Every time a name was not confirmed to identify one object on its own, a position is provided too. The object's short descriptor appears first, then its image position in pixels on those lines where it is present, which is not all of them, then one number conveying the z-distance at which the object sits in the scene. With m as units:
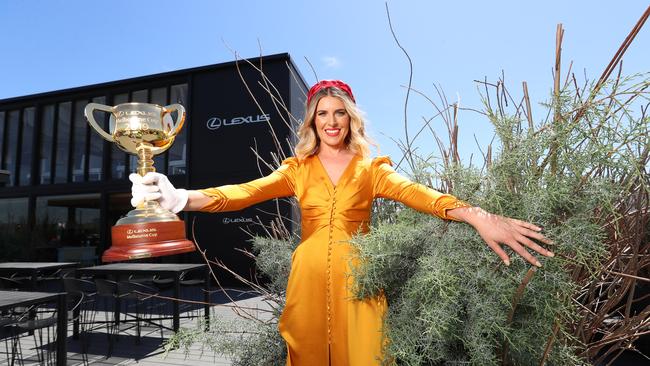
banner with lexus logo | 9.48
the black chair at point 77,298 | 4.38
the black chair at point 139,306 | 4.70
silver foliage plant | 0.92
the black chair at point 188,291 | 5.92
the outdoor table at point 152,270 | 4.82
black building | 9.65
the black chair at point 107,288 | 4.80
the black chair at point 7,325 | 3.45
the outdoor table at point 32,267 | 6.26
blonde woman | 1.29
